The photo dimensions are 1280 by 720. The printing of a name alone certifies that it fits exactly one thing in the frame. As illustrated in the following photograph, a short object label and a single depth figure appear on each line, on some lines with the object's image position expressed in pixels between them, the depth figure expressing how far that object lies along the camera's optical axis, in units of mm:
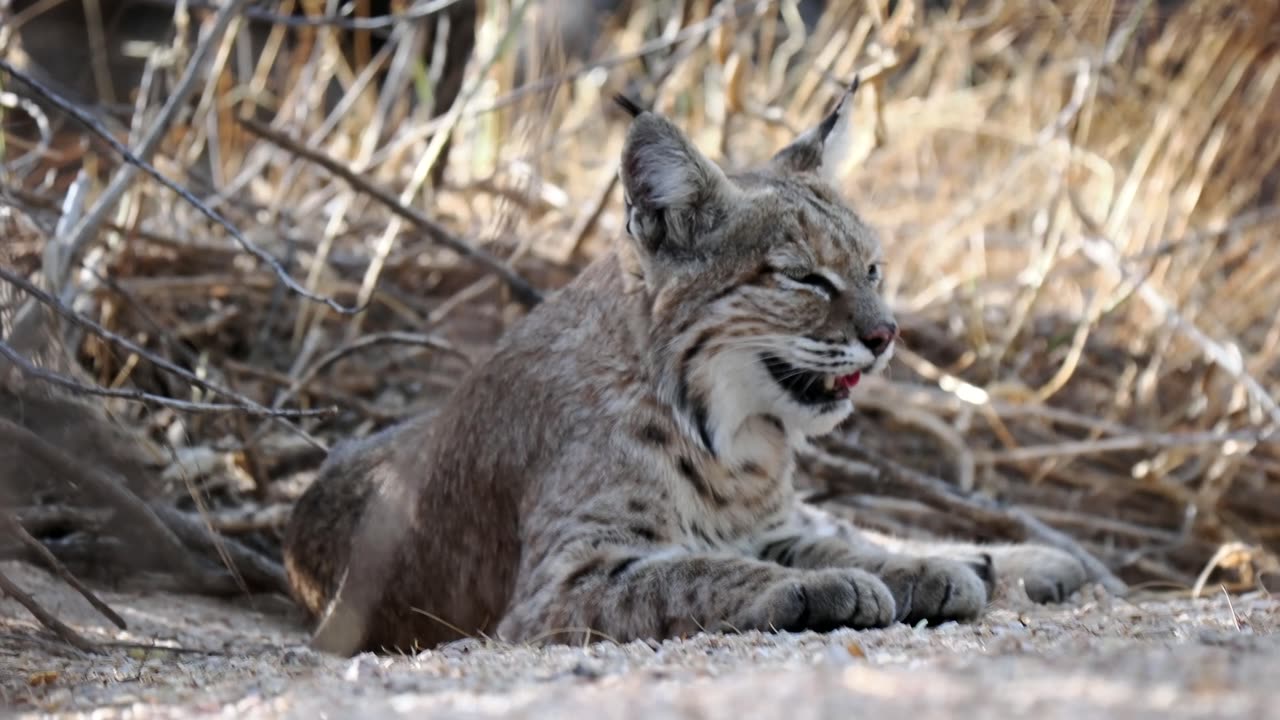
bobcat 7687
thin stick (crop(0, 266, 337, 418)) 6656
